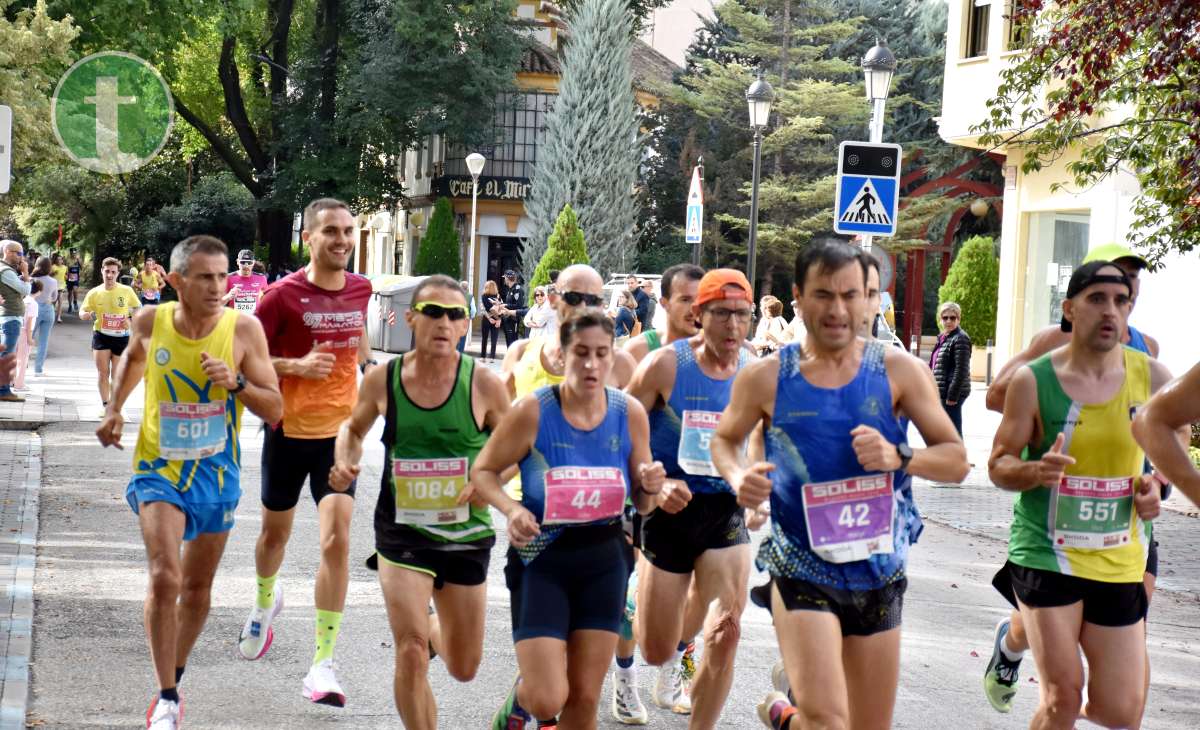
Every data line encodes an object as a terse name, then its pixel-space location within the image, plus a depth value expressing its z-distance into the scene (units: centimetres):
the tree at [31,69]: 3525
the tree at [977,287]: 3547
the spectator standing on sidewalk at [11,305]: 1967
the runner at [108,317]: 1862
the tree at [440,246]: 5097
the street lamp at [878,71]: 1902
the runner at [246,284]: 2205
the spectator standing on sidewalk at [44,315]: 2456
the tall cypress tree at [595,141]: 5131
